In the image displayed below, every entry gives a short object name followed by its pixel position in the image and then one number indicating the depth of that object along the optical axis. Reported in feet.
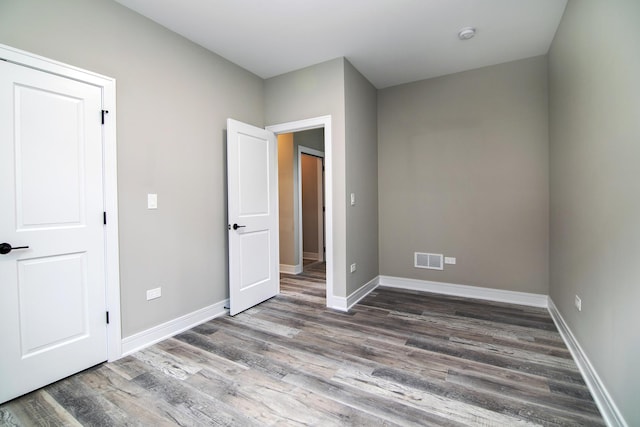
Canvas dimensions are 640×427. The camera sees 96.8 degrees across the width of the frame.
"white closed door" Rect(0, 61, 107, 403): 5.69
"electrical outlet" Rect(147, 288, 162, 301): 8.02
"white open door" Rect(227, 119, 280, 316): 9.98
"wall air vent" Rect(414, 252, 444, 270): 12.32
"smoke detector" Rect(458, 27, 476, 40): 8.73
